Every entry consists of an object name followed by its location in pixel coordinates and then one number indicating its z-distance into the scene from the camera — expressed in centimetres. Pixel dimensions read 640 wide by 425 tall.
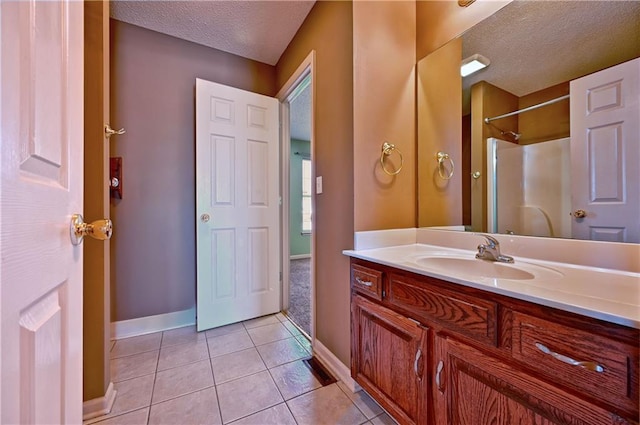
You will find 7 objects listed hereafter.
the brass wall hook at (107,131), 124
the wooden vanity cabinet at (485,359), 55
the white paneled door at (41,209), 34
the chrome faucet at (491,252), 109
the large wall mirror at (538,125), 89
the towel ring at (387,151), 147
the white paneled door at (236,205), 205
